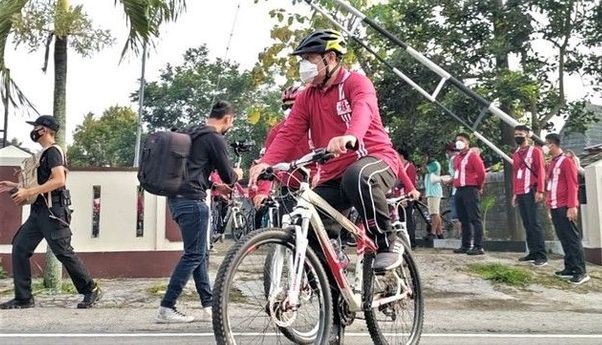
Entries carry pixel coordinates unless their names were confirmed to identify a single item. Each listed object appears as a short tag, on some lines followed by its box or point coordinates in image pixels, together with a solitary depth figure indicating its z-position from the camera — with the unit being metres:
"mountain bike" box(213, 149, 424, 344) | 3.23
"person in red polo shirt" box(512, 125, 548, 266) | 8.80
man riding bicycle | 3.74
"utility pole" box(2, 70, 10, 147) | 6.98
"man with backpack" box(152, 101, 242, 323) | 5.30
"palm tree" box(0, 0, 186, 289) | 6.78
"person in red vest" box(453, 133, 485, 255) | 9.73
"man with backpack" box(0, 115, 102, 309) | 5.94
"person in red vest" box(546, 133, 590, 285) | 7.95
